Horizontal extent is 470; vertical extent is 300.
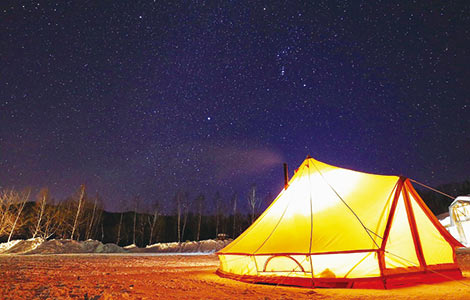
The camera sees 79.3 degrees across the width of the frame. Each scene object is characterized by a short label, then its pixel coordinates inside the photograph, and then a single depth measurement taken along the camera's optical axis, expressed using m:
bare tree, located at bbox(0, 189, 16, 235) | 24.49
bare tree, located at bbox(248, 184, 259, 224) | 37.22
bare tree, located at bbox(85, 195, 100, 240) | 36.09
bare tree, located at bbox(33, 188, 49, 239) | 28.25
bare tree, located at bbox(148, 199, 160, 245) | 42.22
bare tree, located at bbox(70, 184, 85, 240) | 31.09
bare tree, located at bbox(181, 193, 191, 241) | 42.08
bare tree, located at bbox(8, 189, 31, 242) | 24.96
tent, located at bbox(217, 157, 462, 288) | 5.59
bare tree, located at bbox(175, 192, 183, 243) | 40.59
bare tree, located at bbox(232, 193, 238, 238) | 42.38
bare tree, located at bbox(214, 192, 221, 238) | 44.76
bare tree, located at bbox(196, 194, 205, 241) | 44.69
